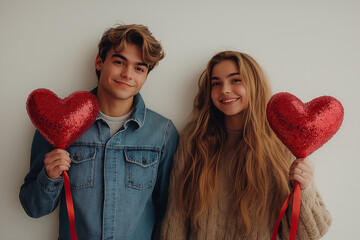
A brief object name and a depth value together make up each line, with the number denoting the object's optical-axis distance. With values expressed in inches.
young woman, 39.8
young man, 39.4
